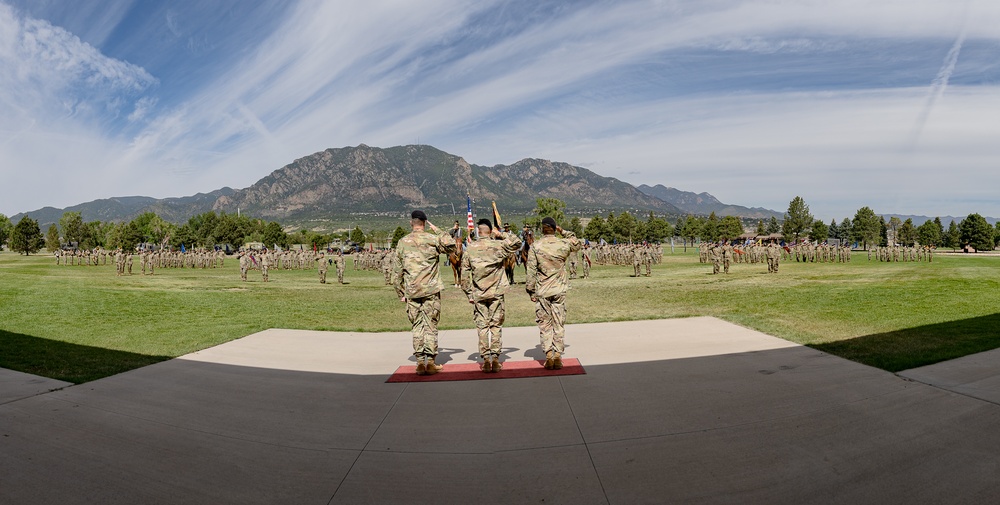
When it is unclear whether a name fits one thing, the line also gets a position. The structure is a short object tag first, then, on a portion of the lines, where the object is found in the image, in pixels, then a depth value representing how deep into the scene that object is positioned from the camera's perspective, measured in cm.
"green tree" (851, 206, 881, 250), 9050
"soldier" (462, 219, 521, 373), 714
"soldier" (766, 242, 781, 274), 2745
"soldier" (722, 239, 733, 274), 2900
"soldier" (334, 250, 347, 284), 2831
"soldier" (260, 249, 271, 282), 2967
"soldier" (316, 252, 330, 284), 2800
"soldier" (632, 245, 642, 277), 2831
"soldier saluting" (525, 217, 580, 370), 720
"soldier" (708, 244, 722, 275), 2892
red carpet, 678
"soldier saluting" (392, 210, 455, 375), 700
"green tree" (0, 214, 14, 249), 10992
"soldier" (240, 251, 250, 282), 2826
